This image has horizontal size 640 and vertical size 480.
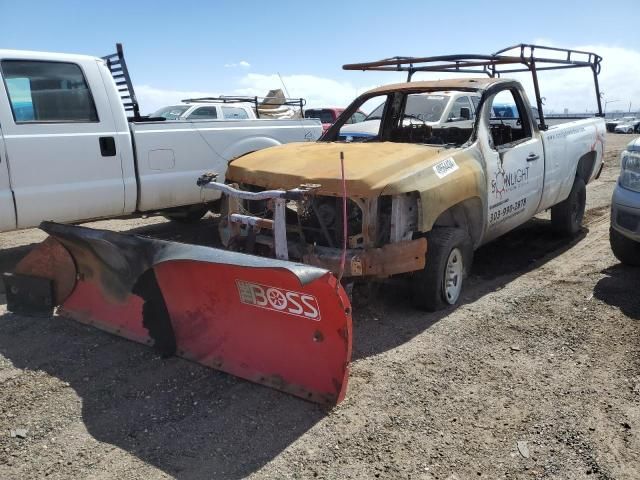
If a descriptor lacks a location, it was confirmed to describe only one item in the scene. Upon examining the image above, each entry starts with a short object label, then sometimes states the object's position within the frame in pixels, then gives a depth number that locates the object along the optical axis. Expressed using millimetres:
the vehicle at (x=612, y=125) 36322
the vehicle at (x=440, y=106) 8211
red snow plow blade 3227
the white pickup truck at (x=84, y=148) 5355
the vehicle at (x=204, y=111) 12273
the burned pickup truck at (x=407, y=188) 4109
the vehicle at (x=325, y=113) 17938
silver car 4973
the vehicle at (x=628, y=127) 34906
